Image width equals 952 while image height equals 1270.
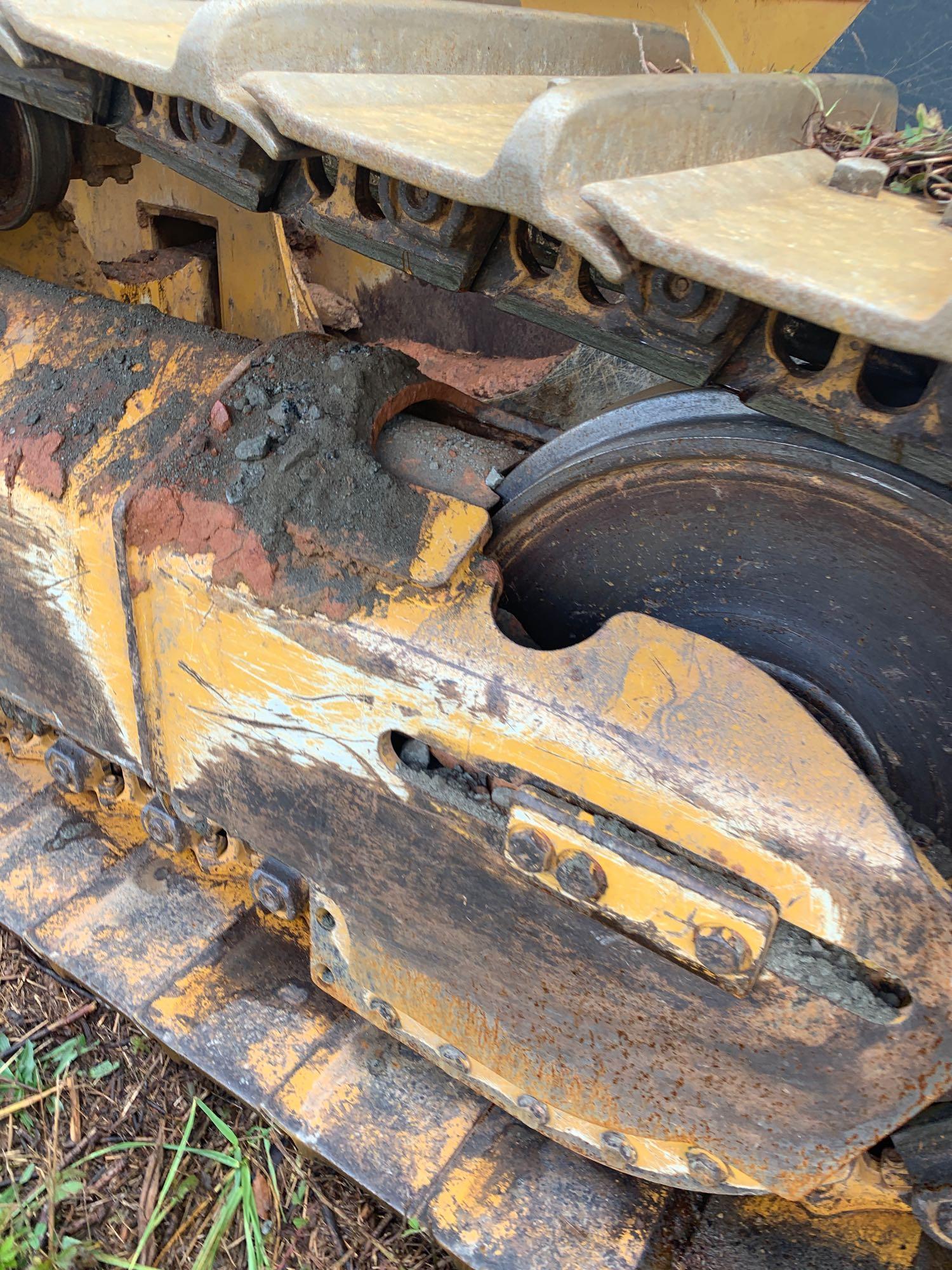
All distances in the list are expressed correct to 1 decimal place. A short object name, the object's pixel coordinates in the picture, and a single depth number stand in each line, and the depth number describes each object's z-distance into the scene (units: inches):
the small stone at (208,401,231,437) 53.0
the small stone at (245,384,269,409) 53.2
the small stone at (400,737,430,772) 49.3
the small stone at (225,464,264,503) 50.5
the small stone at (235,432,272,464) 51.1
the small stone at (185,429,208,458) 52.7
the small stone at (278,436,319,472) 50.4
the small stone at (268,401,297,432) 51.9
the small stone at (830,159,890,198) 37.0
